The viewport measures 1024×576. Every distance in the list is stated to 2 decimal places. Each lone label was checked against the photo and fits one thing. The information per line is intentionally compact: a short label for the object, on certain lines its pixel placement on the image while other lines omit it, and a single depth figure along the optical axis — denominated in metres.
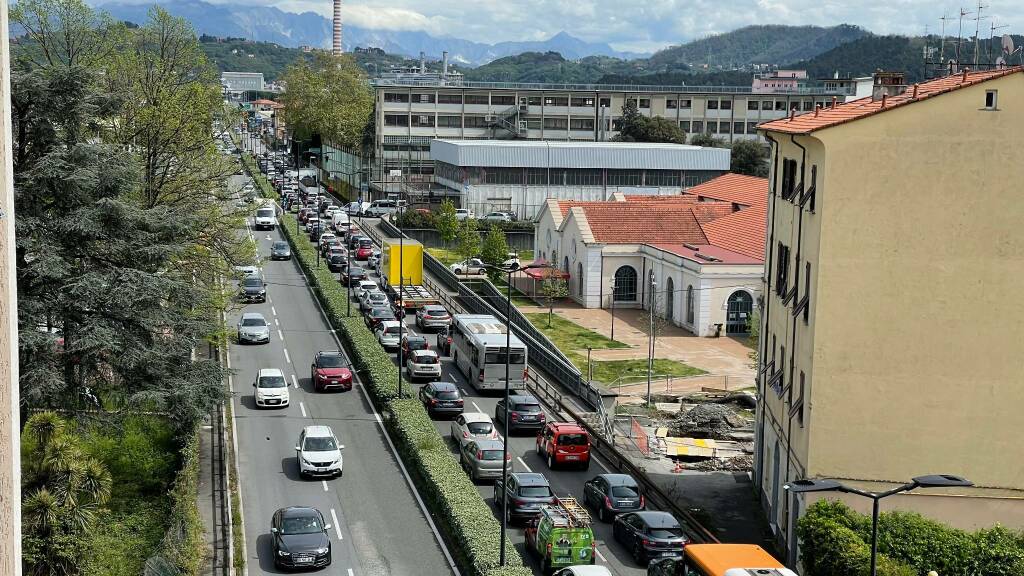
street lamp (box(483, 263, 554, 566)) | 29.64
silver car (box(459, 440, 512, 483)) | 39.94
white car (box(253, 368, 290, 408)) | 48.19
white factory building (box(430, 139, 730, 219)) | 109.56
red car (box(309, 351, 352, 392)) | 51.38
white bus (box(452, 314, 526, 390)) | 52.16
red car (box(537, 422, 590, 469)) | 41.97
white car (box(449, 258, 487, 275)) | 87.25
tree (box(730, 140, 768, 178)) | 133.38
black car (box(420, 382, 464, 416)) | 48.72
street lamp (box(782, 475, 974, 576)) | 22.68
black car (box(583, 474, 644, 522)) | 36.09
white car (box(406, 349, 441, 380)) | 54.38
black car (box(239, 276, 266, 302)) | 71.94
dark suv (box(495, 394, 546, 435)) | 46.53
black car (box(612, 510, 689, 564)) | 32.19
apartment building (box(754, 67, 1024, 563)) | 31.53
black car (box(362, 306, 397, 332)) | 64.88
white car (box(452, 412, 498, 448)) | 42.69
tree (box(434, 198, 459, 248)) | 100.38
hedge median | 30.78
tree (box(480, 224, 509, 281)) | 87.94
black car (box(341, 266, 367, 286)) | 77.56
